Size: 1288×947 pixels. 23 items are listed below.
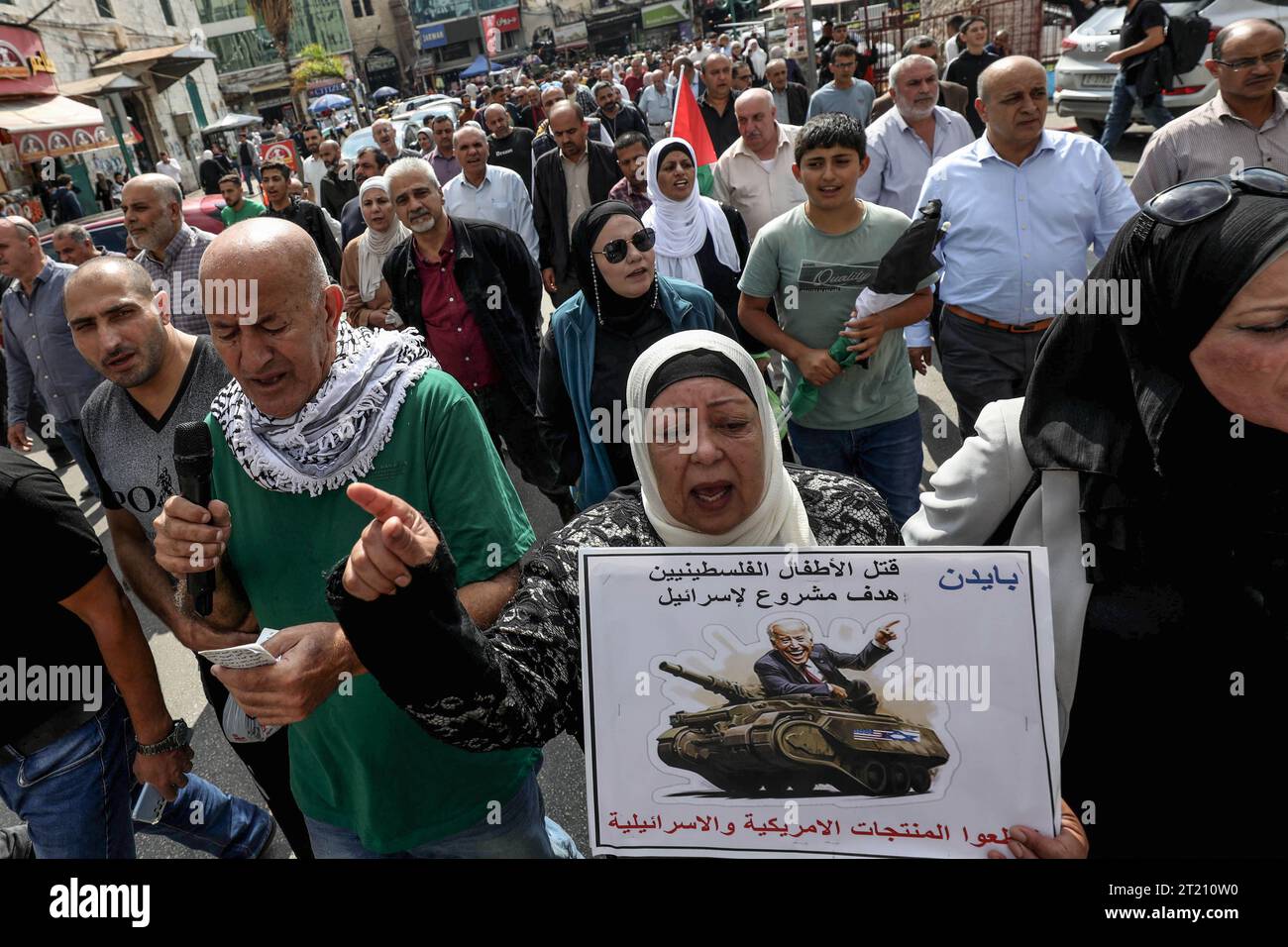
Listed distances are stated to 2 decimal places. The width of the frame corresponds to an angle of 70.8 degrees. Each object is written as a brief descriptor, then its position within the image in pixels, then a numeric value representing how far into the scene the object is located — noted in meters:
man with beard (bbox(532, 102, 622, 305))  6.77
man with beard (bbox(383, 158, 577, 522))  4.81
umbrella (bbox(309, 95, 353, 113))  40.31
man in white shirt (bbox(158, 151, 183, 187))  22.95
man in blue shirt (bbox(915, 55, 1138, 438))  3.67
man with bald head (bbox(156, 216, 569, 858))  1.92
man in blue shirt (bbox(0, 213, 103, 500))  5.41
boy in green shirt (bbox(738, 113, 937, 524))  3.61
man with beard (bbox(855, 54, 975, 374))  5.59
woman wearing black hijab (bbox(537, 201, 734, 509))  3.39
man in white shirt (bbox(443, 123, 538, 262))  6.82
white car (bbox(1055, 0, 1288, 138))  10.85
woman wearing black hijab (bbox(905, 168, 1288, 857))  1.35
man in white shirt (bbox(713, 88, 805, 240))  5.61
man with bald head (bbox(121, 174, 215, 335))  5.14
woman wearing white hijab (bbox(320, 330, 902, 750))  1.35
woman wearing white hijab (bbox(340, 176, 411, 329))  5.65
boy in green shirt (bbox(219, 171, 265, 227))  8.46
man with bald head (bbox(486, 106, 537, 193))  9.78
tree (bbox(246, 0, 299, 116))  44.56
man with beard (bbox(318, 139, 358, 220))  9.98
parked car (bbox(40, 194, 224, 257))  11.33
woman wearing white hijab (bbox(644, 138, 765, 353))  4.60
